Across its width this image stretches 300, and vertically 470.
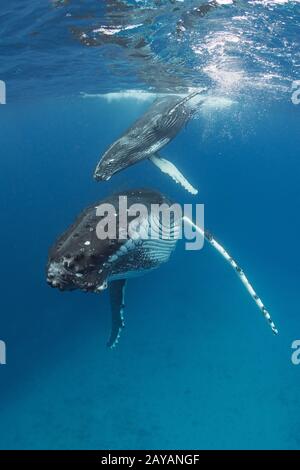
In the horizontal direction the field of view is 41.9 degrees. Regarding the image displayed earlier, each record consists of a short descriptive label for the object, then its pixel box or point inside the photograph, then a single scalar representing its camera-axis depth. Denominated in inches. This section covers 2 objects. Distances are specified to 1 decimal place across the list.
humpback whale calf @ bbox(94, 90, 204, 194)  348.5
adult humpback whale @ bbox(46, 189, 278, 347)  216.7
